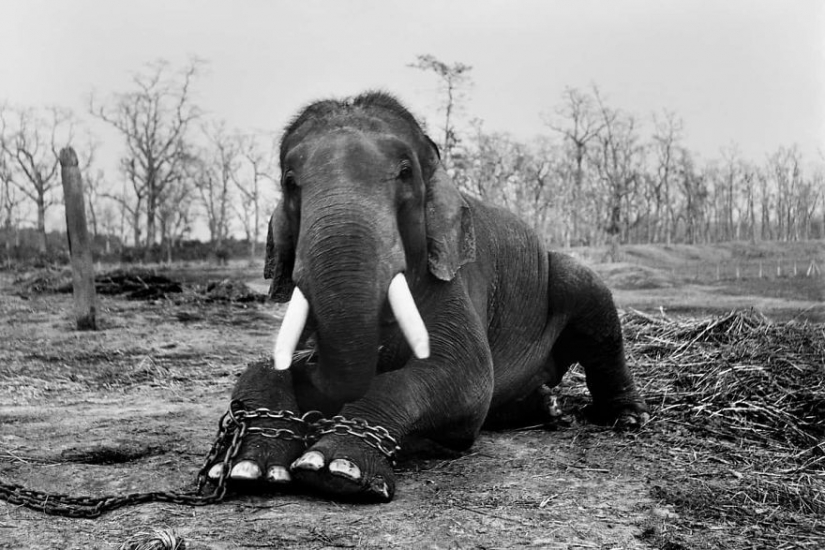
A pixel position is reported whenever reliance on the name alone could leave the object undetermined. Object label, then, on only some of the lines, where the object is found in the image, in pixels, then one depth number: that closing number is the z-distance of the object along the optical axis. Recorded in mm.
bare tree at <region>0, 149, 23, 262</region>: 45719
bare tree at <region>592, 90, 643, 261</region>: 38828
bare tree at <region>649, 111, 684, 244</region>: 53656
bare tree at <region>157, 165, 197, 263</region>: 52034
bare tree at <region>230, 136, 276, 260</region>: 48938
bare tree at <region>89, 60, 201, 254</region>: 43344
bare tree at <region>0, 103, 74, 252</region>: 43969
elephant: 3971
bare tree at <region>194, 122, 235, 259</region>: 54641
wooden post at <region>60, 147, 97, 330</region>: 13617
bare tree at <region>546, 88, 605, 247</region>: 40781
